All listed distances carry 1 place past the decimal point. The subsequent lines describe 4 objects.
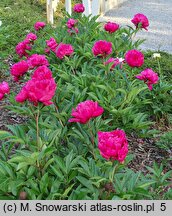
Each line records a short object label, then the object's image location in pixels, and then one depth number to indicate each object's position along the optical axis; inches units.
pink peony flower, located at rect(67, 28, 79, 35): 135.2
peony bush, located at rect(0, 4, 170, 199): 63.5
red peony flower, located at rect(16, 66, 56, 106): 60.2
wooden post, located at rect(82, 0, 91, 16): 212.2
